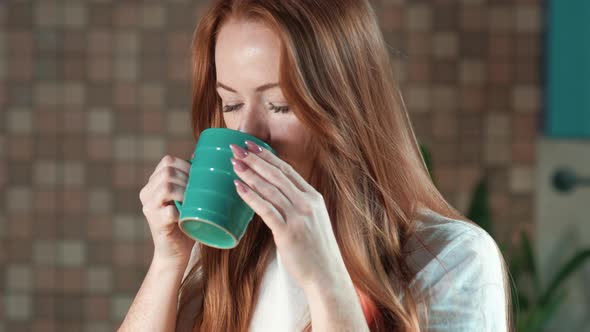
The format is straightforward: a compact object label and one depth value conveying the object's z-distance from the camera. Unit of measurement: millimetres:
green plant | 2074
